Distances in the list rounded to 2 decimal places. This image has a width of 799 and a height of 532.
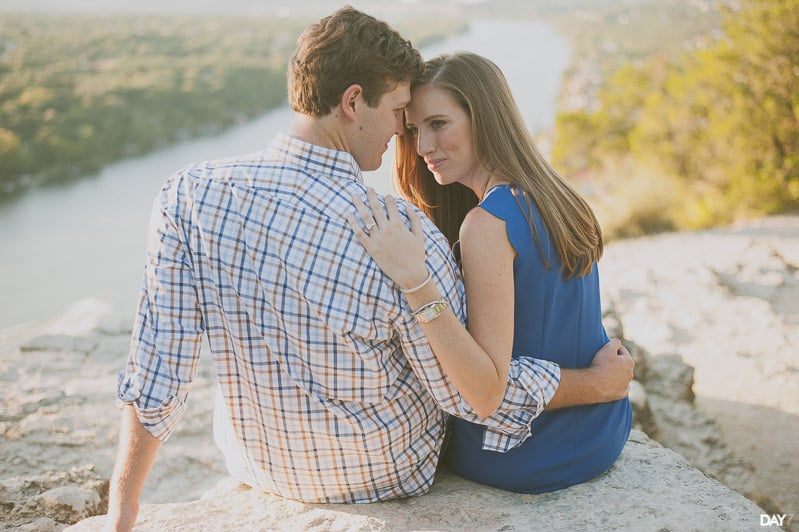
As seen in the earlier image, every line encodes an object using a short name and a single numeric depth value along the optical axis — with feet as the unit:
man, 4.59
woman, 5.15
